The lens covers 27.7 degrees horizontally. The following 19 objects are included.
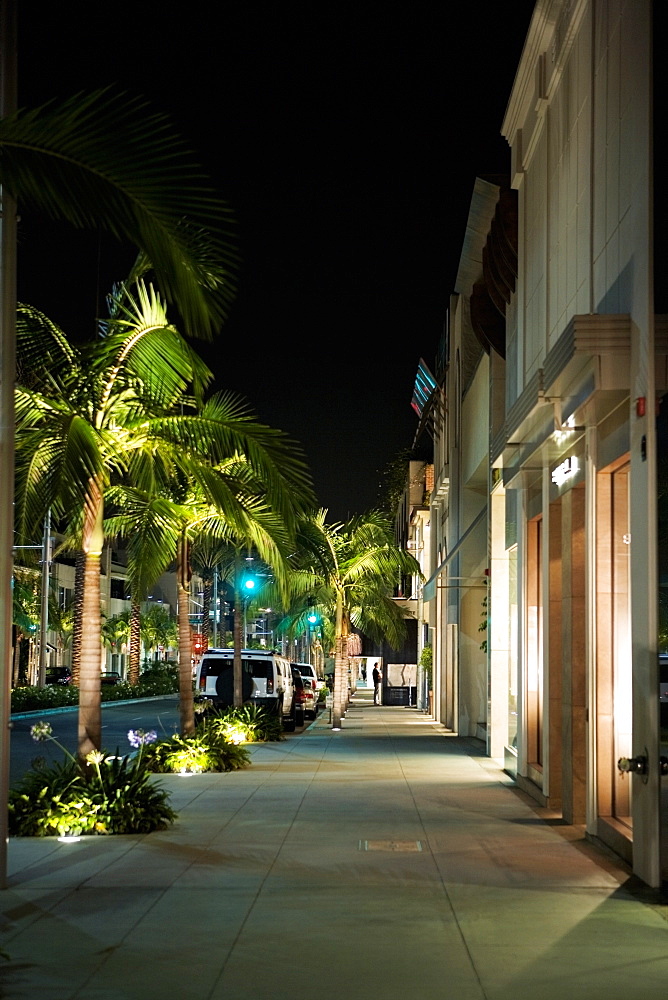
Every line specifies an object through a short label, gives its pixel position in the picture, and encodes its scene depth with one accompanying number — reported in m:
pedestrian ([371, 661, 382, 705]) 61.19
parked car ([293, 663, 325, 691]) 50.34
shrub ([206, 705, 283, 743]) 28.14
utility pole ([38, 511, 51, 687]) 56.16
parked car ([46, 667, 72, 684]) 80.00
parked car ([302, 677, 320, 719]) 43.00
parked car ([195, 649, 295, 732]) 31.81
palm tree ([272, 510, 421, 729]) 37.00
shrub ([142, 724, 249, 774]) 20.34
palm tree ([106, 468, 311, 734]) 13.38
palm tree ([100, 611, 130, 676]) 106.56
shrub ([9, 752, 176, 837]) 12.96
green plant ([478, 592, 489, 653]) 29.66
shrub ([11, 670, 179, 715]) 45.90
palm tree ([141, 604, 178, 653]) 114.81
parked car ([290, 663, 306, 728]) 38.53
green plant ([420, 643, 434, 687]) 47.32
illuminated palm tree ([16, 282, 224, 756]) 13.78
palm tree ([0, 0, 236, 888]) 6.97
